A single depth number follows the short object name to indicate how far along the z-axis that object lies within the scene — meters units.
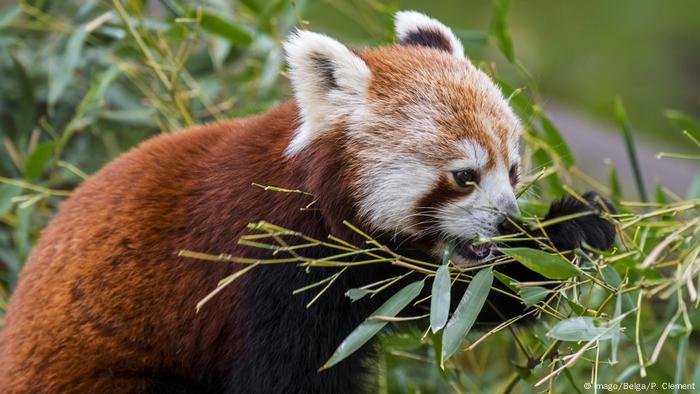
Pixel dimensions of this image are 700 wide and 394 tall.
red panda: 5.42
